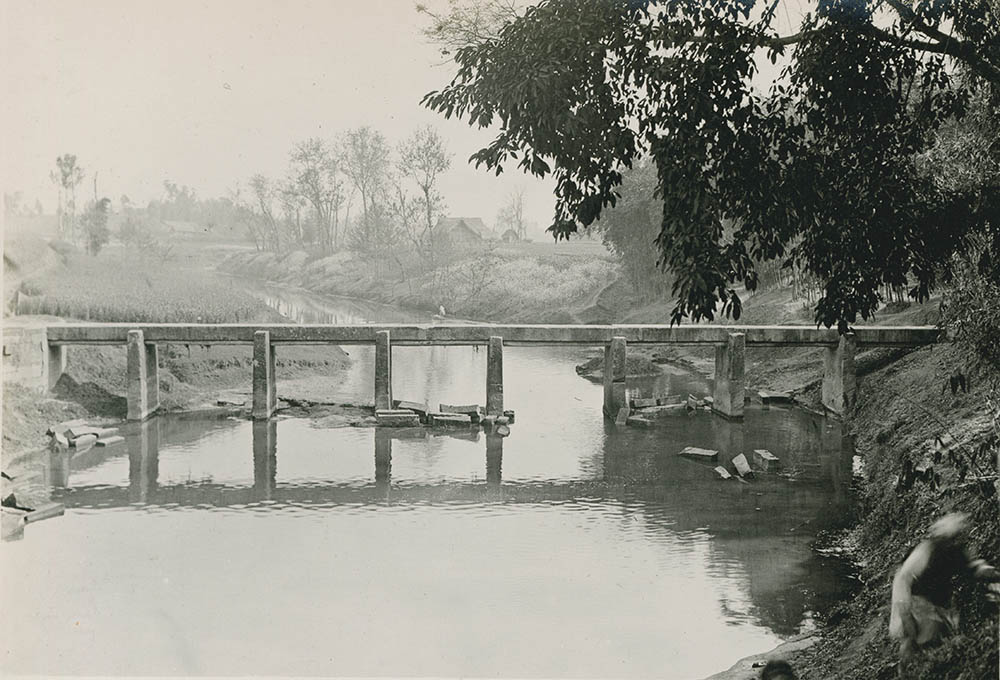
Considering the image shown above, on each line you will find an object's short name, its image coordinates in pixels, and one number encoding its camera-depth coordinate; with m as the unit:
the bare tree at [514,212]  70.71
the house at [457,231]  56.97
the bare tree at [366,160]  44.47
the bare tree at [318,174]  49.22
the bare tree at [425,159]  38.97
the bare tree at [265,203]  60.81
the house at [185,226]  61.08
